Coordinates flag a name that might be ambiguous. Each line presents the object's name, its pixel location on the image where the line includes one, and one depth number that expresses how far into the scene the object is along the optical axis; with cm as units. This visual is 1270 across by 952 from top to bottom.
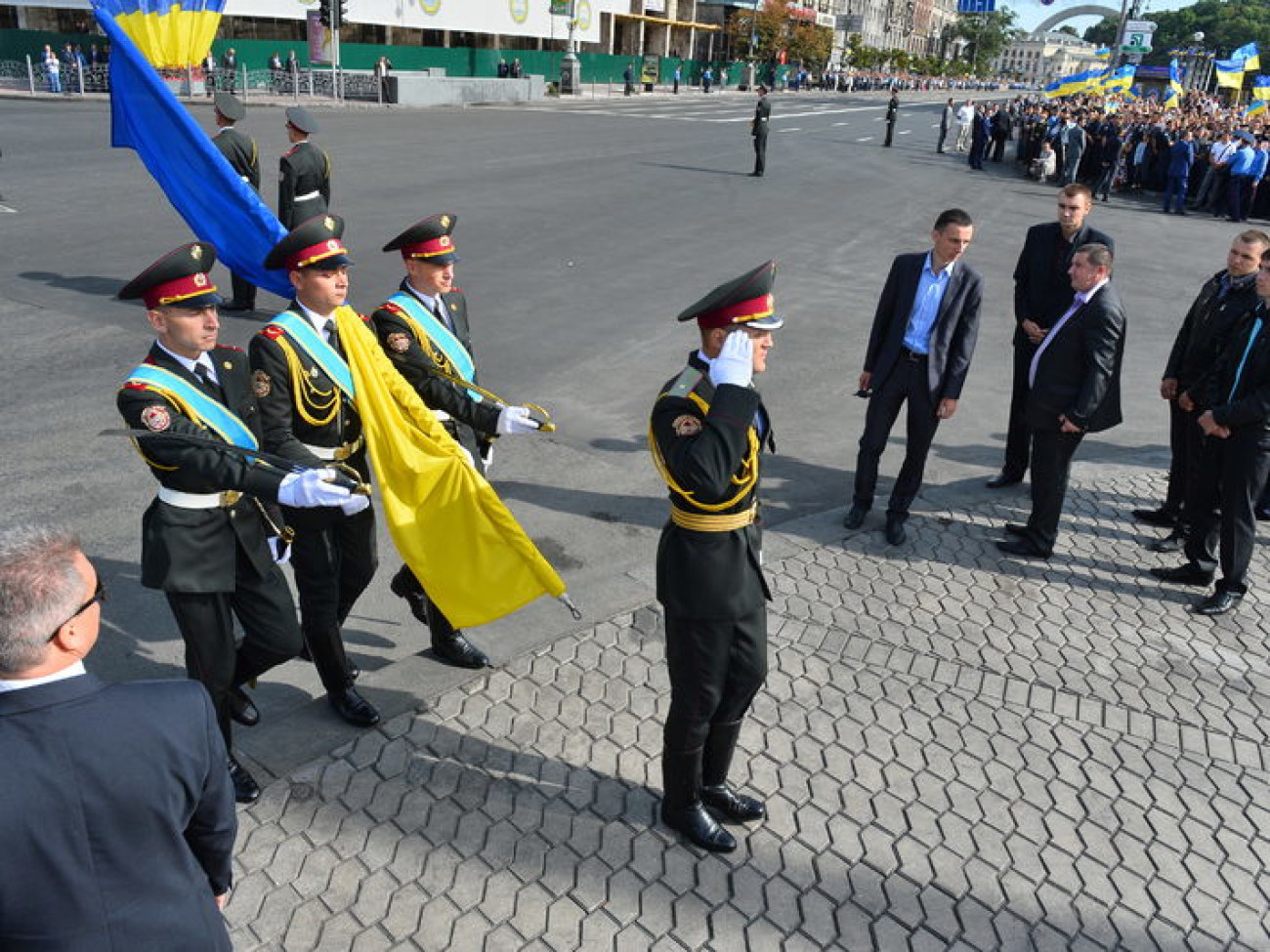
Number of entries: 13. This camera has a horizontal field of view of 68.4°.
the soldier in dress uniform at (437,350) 457
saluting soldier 320
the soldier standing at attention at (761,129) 2238
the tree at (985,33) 15625
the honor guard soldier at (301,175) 988
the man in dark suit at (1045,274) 664
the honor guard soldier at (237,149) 945
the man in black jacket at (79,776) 185
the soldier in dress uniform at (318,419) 393
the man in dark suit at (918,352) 616
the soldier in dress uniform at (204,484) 349
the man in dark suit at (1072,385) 577
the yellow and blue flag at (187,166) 607
